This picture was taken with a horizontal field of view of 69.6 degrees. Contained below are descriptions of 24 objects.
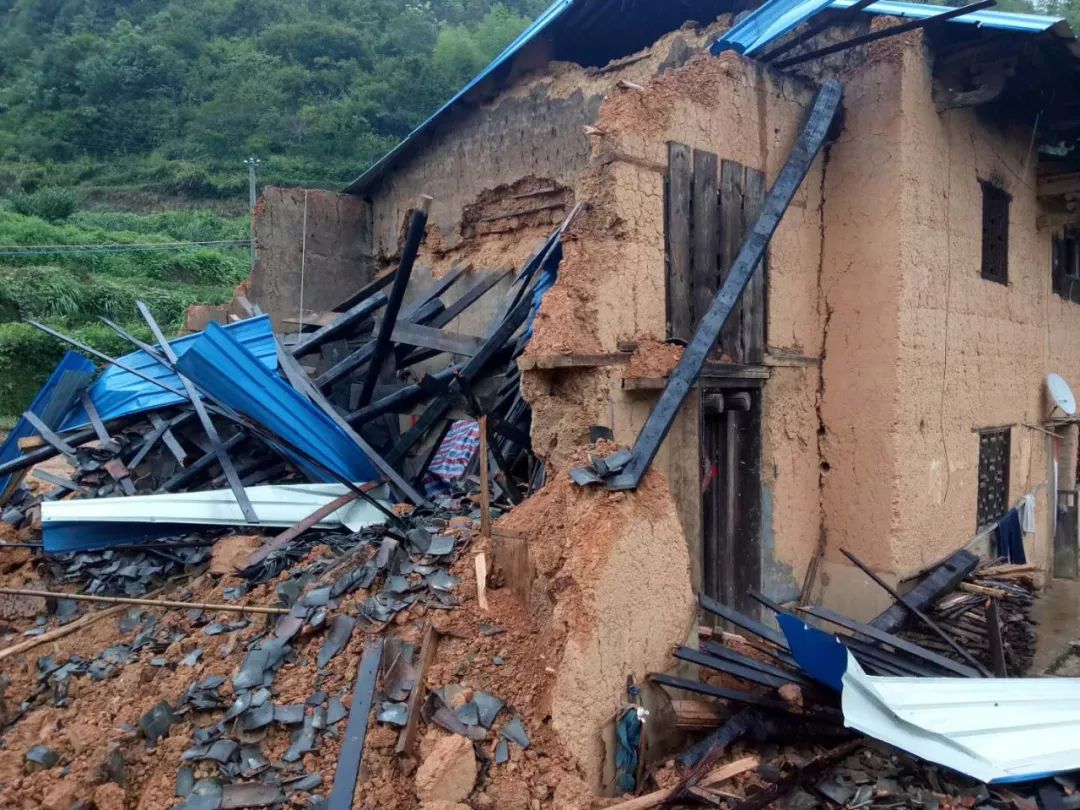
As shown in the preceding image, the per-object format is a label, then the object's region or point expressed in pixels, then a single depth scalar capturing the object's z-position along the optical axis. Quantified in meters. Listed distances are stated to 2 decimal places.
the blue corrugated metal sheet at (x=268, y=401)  6.46
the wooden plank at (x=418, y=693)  3.96
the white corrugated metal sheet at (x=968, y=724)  4.16
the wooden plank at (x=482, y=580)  4.65
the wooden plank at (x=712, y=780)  3.97
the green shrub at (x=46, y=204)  27.19
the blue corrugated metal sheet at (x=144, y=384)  7.88
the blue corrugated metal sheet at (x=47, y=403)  8.24
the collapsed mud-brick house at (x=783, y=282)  4.89
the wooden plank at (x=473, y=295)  8.62
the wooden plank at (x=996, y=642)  5.60
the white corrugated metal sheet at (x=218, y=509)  6.36
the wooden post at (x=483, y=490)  4.82
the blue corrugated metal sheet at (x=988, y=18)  5.76
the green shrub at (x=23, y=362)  17.69
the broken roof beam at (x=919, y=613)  5.85
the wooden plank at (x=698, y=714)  4.55
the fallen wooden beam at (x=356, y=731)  3.81
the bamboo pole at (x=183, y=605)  4.99
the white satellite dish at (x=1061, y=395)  9.13
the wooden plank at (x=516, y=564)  4.69
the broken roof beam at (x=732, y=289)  4.63
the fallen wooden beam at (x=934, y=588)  6.35
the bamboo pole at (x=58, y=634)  5.42
